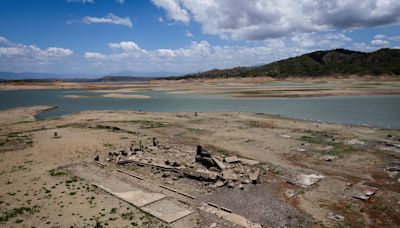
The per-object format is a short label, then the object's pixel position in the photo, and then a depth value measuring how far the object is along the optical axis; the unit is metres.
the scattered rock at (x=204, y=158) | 19.62
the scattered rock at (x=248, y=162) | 20.88
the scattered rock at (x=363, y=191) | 15.49
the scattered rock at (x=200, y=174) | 17.41
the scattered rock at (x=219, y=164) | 18.95
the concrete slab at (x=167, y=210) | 13.34
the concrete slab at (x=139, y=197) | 14.92
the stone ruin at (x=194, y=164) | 17.55
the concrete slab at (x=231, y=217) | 12.84
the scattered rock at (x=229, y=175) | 17.42
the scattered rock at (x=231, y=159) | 20.58
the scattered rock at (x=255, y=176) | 17.45
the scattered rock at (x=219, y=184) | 16.80
